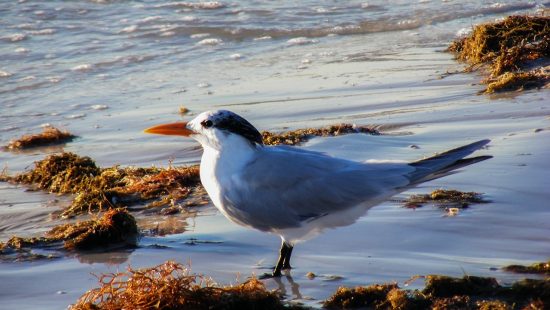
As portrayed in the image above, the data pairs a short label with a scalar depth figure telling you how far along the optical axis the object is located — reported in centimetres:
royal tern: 869
